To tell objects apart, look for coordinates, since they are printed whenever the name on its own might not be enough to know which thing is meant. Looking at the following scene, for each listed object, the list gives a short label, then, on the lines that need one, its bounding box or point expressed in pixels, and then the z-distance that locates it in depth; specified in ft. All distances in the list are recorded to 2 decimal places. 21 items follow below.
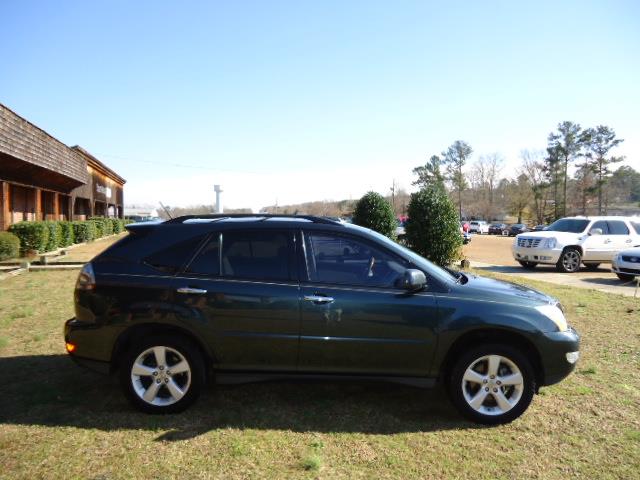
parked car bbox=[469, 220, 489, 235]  190.49
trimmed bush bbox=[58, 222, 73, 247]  61.41
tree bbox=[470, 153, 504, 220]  296.51
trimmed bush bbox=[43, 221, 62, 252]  54.54
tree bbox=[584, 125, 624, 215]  193.57
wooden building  48.75
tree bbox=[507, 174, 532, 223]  242.31
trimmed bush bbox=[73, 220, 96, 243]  72.26
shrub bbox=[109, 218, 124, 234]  115.63
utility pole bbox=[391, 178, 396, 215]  287.61
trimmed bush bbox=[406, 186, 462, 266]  38.50
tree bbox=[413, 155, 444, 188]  270.87
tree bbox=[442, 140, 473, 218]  275.18
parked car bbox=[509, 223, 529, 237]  167.55
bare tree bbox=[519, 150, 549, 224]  219.00
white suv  45.62
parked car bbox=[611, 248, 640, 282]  38.86
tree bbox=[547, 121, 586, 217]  200.13
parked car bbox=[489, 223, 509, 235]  177.06
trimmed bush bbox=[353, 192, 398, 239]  48.67
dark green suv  11.86
